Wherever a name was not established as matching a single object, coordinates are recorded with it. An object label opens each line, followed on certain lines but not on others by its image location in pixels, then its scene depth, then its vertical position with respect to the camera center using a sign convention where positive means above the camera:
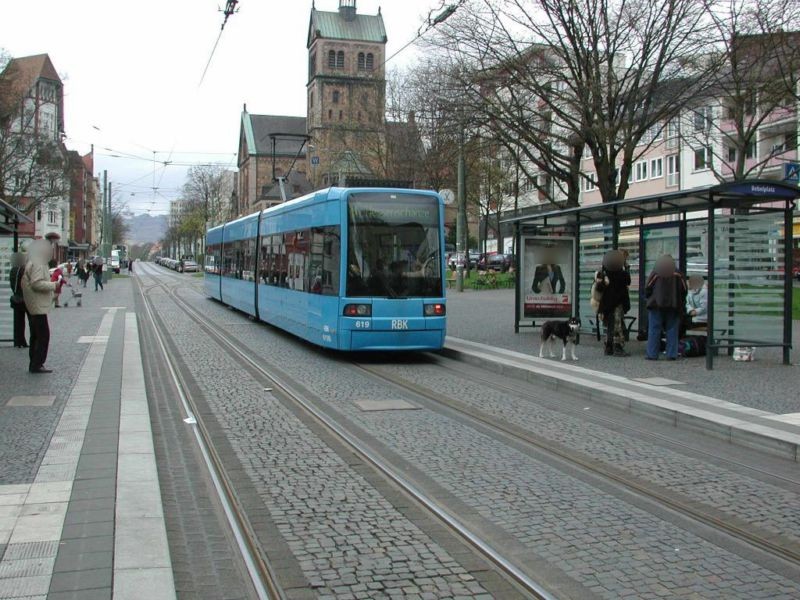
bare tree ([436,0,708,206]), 21.67 +5.50
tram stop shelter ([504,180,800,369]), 13.12 +0.43
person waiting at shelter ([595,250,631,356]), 14.54 -0.22
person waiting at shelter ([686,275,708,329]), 15.16 -0.47
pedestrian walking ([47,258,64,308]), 22.56 +0.03
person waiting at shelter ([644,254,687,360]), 13.60 -0.41
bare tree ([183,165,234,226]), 97.62 +9.79
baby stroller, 30.55 -0.79
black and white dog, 14.13 -0.92
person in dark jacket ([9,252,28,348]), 13.82 -0.36
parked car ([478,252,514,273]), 59.34 +1.02
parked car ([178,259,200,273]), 90.44 +0.82
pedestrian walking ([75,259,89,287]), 45.84 +0.11
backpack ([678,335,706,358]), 14.52 -1.17
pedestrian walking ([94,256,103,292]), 42.94 +0.16
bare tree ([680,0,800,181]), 21.09 +5.79
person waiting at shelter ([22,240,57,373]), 11.73 -0.32
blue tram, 14.33 +0.09
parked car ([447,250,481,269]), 59.74 +1.06
